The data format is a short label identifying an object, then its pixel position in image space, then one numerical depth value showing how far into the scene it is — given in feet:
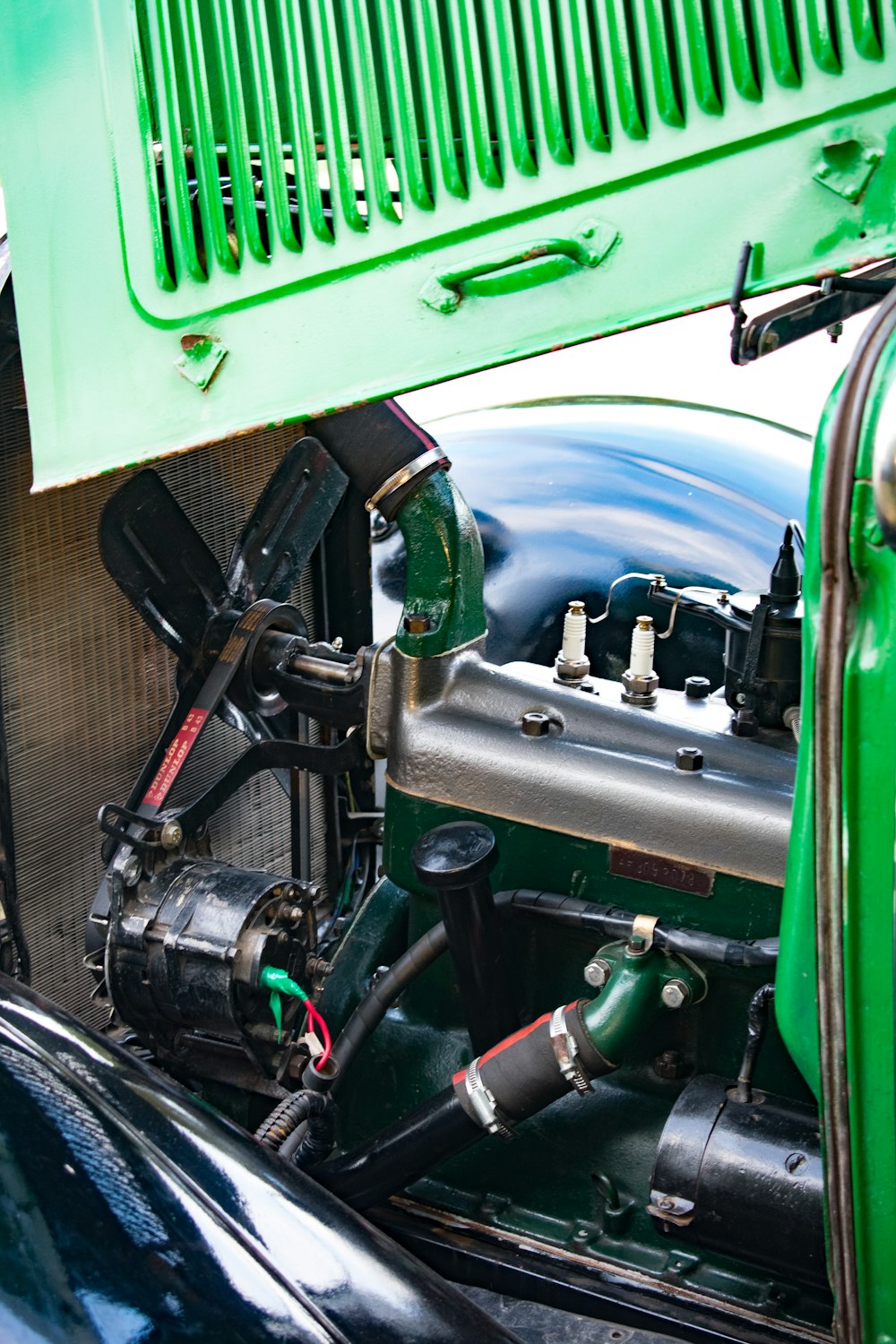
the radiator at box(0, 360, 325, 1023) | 6.54
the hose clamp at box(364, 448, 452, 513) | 6.07
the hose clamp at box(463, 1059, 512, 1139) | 5.49
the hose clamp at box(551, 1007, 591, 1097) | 5.35
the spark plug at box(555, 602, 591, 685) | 6.41
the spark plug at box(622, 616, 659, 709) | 6.22
